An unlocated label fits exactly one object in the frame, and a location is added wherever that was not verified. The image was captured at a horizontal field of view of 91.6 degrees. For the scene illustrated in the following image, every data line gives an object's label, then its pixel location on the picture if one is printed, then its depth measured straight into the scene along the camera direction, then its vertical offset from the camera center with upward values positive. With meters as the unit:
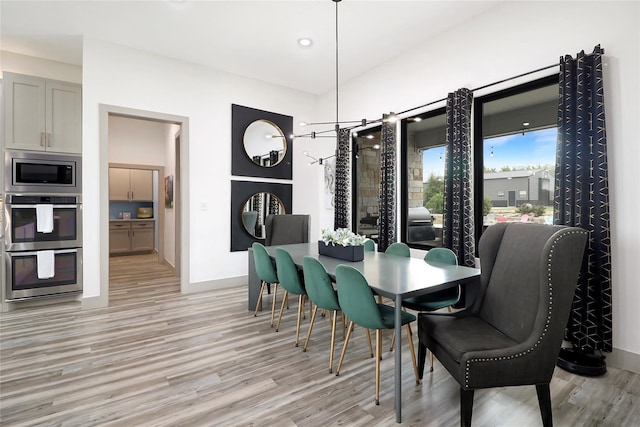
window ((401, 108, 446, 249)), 3.93 +0.46
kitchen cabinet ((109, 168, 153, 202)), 7.70 +0.76
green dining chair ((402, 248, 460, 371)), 2.56 -0.73
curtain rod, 2.69 +1.27
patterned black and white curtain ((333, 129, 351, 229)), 5.00 +0.49
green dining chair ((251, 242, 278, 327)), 3.15 -0.53
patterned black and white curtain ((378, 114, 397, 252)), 4.19 +0.36
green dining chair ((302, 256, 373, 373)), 2.32 -0.56
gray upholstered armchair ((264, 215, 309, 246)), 4.49 -0.23
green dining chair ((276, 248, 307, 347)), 2.78 -0.56
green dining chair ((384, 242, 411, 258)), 3.26 -0.39
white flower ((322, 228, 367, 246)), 2.82 -0.23
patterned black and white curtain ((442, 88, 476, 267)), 3.22 +0.35
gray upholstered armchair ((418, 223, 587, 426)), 1.57 -0.64
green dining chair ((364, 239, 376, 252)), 3.51 -0.37
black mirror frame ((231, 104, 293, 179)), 4.88 +1.13
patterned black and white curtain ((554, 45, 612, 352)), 2.32 +0.18
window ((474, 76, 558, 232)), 2.92 +0.61
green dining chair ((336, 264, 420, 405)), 1.95 -0.60
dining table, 1.81 -0.45
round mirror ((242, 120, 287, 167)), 5.03 +1.18
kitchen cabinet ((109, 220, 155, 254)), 7.57 -0.54
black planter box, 2.80 -0.36
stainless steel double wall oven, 3.71 -0.11
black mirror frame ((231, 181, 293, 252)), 4.89 +0.11
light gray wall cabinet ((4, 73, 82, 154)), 3.70 +1.25
